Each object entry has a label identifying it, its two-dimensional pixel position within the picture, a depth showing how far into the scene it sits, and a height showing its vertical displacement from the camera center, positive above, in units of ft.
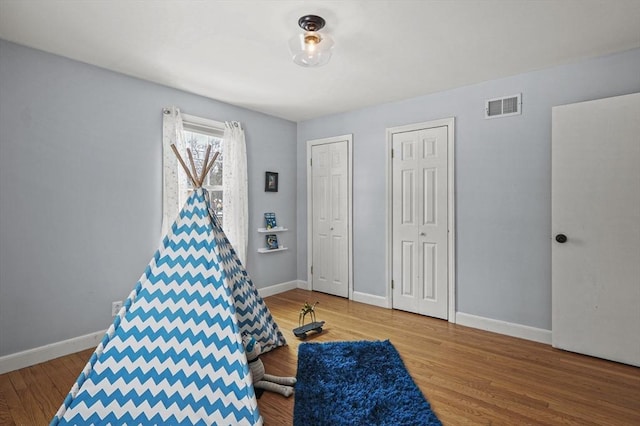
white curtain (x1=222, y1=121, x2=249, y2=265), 13.24 +0.92
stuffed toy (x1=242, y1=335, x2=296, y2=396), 7.38 -3.70
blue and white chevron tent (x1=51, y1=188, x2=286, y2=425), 5.96 -2.61
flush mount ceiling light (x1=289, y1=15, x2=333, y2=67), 7.72 +3.79
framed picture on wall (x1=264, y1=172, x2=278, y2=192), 14.84 +1.33
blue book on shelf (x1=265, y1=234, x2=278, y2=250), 14.94 -1.26
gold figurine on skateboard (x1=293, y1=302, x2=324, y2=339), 10.33 -3.54
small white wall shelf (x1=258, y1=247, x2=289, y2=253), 14.52 -1.61
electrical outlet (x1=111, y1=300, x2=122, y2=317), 10.06 -2.78
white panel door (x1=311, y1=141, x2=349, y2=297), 14.71 -0.26
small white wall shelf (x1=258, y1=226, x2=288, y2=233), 14.62 -0.74
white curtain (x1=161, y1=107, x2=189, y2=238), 11.11 +1.55
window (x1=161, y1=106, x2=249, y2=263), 11.83 +1.60
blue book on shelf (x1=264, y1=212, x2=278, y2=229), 14.84 -0.34
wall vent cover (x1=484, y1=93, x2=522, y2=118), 10.38 +3.27
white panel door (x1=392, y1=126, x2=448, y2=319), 11.96 -0.33
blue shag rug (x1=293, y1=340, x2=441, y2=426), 6.44 -3.78
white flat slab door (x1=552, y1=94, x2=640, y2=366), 8.46 -0.40
